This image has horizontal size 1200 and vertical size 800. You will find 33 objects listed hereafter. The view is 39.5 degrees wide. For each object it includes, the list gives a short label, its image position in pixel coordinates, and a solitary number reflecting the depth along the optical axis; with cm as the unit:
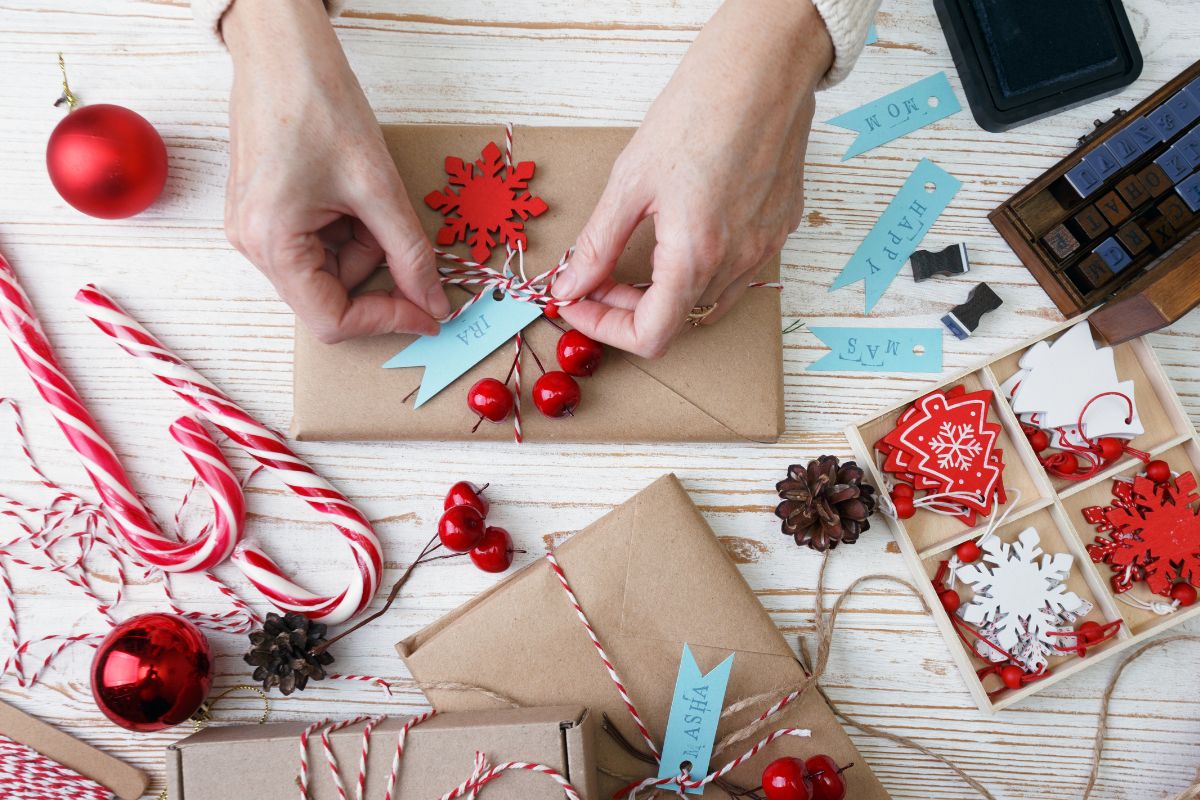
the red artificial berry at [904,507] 59
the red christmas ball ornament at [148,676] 57
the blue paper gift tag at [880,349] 61
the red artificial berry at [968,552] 59
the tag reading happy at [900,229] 61
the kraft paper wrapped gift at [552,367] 59
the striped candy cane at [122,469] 59
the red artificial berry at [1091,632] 59
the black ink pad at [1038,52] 60
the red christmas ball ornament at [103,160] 58
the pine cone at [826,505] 58
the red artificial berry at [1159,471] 60
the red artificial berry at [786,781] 55
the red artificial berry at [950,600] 60
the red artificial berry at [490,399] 58
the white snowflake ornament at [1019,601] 60
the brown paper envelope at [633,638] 58
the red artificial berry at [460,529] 58
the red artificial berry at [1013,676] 59
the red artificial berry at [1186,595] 60
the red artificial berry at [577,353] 57
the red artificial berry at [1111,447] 60
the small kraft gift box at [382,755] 55
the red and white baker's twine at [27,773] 59
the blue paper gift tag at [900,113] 61
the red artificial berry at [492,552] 59
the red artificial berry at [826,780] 56
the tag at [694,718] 58
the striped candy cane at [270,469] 59
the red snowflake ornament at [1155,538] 60
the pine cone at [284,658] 58
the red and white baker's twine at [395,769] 54
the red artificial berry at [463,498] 59
